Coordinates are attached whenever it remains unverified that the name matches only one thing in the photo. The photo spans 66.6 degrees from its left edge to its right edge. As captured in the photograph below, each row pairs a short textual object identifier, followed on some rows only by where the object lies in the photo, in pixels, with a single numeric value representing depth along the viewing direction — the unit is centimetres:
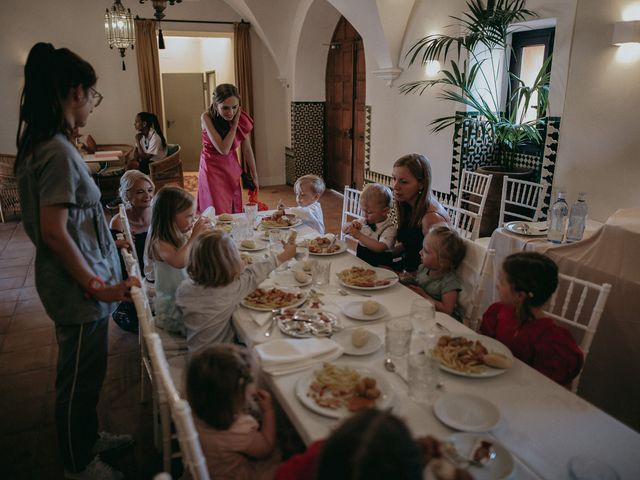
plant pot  413
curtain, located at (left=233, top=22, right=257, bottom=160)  768
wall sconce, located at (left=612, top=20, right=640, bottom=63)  306
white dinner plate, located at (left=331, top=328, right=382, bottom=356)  152
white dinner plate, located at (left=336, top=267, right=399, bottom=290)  200
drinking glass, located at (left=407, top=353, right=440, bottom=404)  126
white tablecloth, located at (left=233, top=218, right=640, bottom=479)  108
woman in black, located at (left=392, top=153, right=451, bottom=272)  252
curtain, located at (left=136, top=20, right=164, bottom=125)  714
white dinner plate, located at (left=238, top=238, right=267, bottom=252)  257
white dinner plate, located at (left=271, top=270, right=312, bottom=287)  209
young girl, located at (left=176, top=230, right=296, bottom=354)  174
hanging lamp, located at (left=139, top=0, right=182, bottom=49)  356
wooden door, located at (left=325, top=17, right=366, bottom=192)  674
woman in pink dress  360
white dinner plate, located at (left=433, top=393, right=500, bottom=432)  117
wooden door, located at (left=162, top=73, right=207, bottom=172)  1020
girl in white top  557
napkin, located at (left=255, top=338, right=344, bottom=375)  143
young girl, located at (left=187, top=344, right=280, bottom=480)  122
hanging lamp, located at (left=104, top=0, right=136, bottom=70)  512
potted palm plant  388
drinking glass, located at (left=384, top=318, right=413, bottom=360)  144
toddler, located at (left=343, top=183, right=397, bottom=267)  260
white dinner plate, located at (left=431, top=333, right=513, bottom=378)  137
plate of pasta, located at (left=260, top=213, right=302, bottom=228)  297
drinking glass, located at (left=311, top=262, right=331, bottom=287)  206
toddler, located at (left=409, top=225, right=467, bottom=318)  204
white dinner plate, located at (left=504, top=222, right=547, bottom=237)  287
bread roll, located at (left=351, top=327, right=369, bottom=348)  154
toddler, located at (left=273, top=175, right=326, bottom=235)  313
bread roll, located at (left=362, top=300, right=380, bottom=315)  176
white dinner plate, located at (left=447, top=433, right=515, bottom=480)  103
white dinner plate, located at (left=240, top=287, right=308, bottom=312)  180
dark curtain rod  711
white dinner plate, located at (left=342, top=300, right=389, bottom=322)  174
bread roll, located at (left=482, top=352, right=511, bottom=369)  139
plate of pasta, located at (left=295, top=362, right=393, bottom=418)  124
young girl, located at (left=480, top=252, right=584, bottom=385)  153
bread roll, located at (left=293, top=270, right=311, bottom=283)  208
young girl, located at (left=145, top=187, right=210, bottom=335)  217
